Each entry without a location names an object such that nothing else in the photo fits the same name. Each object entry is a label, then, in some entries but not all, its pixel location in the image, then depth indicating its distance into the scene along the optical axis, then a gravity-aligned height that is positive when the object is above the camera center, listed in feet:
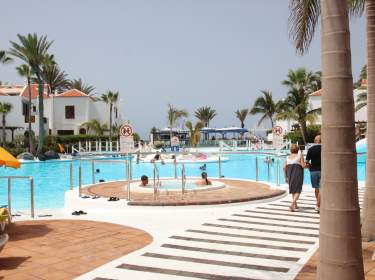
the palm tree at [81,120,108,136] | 163.32 +7.63
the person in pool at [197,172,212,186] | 44.62 -3.70
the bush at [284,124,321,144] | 149.38 +2.94
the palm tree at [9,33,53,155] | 126.72 +27.18
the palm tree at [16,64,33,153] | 129.62 +22.80
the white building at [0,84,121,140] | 168.35 +14.53
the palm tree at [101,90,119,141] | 172.86 +19.23
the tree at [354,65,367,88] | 187.40 +28.71
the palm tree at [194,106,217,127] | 285.02 +19.91
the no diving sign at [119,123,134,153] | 40.52 +0.61
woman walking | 32.71 -2.11
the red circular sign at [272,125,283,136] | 51.78 +1.63
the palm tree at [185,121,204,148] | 138.22 +4.68
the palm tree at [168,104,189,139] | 191.72 +13.80
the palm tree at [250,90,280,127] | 195.83 +16.78
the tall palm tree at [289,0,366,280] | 12.11 -0.40
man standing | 31.20 -1.33
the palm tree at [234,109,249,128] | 261.85 +18.12
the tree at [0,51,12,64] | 125.90 +26.03
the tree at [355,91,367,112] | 124.61 +12.93
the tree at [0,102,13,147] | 138.62 +12.40
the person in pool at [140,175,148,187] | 44.24 -3.48
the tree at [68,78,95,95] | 230.56 +32.30
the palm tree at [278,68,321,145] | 146.82 +15.18
